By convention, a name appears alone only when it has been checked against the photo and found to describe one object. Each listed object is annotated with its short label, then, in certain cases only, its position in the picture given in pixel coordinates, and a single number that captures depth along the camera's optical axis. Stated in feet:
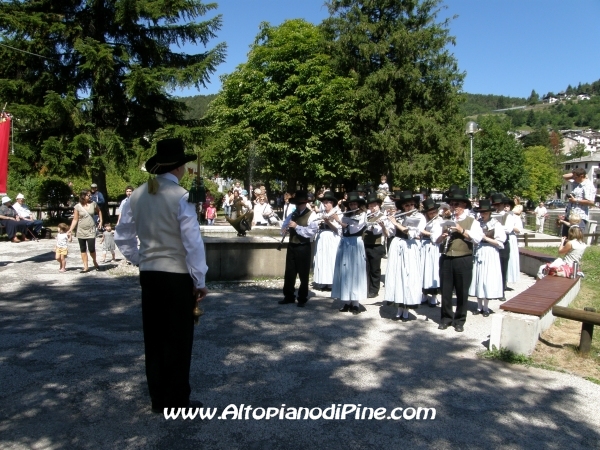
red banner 41.34
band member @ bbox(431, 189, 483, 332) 24.89
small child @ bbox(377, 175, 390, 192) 62.19
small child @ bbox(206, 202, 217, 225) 75.15
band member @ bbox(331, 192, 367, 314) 27.22
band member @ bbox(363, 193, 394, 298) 33.24
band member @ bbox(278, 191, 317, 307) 28.73
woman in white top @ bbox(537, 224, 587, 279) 31.24
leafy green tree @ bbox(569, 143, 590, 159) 523.70
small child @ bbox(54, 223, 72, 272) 39.55
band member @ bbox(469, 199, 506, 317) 28.14
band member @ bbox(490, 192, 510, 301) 31.19
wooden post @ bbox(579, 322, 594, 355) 21.52
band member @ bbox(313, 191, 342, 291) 33.88
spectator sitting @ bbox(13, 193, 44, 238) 60.32
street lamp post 63.31
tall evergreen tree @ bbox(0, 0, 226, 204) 78.28
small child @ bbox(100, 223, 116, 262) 43.91
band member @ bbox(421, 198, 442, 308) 30.17
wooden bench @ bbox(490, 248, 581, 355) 20.56
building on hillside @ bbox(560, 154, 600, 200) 391.77
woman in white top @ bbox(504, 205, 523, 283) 33.12
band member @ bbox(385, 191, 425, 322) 25.99
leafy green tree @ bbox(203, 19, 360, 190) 112.98
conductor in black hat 13.99
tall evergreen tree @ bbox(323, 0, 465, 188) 112.06
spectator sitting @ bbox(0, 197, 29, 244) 58.13
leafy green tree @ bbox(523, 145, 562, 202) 243.40
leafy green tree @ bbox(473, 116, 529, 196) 191.21
